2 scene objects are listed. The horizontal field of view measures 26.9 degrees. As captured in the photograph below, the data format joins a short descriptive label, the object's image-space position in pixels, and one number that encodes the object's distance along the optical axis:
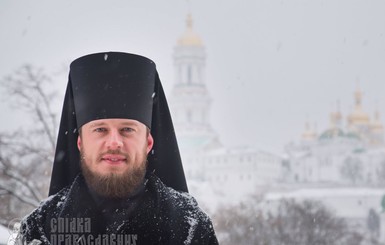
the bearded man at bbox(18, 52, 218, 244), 1.87
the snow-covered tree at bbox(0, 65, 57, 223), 14.43
